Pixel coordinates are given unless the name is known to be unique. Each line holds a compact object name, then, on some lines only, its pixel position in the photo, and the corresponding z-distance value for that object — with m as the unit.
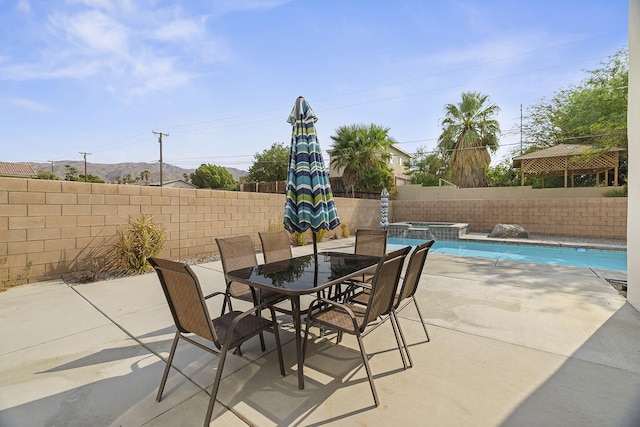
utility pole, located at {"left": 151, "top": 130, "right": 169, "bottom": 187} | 32.73
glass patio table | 1.99
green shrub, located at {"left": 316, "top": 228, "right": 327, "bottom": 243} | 9.00
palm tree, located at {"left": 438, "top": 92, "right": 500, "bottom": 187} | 18.11
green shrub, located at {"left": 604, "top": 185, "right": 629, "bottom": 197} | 11.18
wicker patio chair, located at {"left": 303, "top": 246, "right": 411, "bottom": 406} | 1.82
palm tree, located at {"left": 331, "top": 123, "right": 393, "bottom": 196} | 16.39
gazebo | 12.58
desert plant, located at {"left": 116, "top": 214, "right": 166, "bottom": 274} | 4.97
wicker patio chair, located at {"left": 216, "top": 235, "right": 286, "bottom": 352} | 2.64
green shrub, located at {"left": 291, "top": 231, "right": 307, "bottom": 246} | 8.21
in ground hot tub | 10.84
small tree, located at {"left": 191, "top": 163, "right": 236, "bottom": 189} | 41.12
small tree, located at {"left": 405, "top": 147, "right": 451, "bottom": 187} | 23.11
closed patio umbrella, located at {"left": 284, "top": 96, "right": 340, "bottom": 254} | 3.43
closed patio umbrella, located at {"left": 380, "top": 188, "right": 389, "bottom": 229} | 11.12
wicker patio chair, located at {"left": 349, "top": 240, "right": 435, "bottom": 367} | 2.25
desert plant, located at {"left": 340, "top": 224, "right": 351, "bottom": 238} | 10.74
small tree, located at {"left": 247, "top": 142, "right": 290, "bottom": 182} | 30.75
